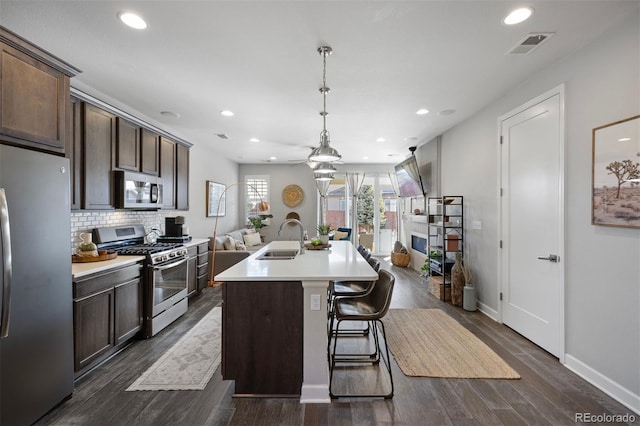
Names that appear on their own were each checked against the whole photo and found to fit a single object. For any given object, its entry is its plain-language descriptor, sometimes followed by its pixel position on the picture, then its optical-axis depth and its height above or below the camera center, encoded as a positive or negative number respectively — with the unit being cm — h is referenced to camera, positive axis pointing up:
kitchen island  221 -90
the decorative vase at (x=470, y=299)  413 -118
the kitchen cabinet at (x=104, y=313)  237 -89
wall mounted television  627 +75
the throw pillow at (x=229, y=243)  559 -57
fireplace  642 -82
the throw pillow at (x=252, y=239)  701 -64
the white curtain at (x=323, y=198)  841 +41
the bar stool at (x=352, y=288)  269 -75
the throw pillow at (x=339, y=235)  788 -58
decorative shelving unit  459 -38
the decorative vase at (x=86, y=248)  285 -34
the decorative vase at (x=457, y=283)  432 -101
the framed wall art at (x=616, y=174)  204 +28
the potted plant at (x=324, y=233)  374 -26
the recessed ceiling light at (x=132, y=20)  202 +133
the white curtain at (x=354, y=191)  846 +61
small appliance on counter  451 -25
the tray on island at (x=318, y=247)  364 -41
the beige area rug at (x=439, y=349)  256 -134
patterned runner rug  240 -136
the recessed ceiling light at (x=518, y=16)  198 +133
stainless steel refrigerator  171 -45
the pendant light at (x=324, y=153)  277 +55
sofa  541 -71
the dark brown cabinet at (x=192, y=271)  446 -89
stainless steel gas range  323 -67
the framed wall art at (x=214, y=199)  634 +31
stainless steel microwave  338 +26
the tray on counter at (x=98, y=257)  280 -42
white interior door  277 -9
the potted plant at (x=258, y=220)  799 -20
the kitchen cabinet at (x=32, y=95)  180 +77
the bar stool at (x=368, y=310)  224 -76
